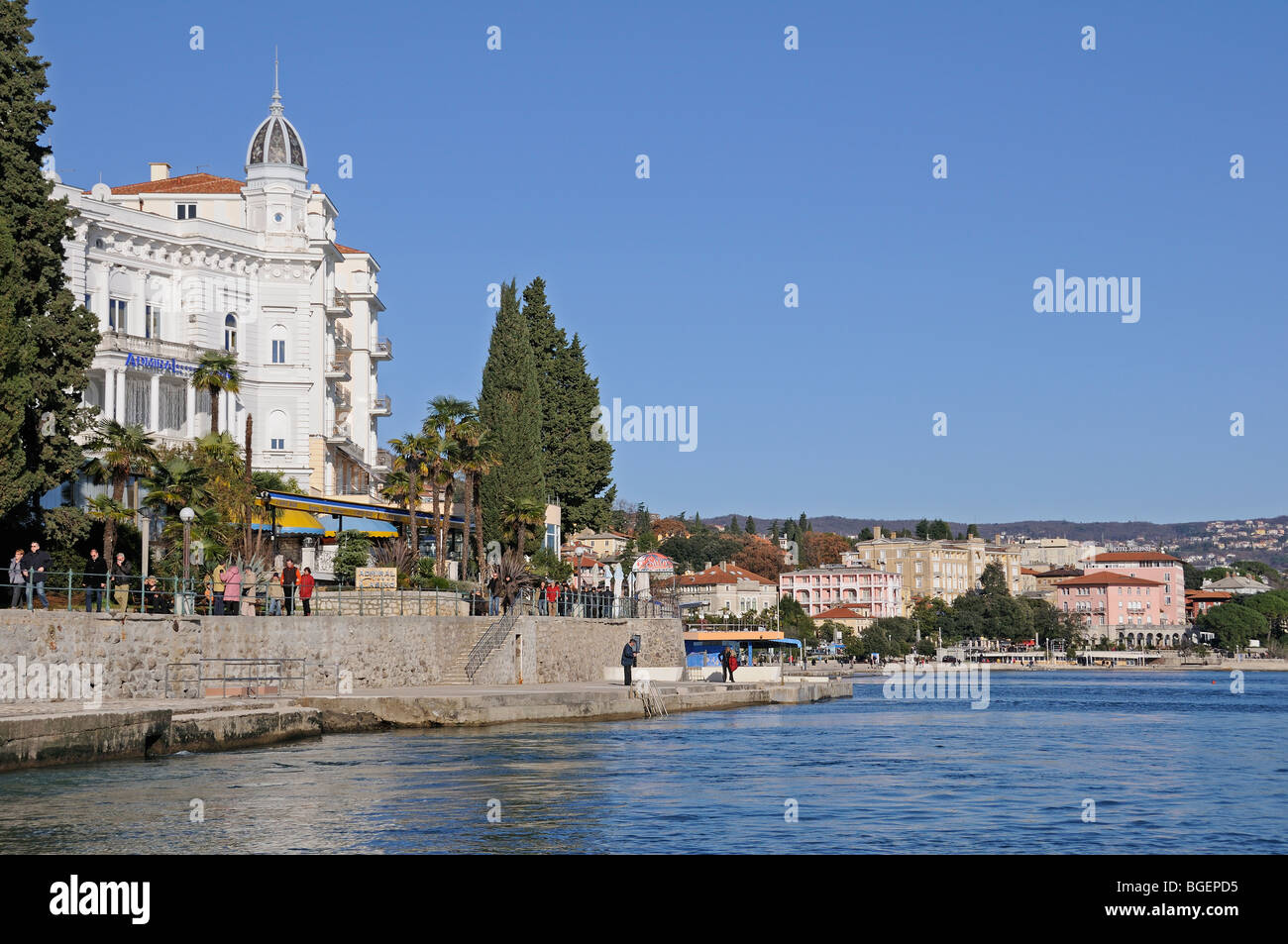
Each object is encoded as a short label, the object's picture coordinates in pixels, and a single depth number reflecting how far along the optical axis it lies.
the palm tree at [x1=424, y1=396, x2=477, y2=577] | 50.94
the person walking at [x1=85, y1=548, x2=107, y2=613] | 31.05
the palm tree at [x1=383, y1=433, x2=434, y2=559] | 49.75
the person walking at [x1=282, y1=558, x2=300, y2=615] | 35.81
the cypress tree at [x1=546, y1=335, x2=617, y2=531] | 66.12
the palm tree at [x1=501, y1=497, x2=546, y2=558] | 52.88
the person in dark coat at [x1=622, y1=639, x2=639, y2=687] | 41.72
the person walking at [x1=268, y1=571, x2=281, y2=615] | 35.19
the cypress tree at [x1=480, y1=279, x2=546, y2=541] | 56.31
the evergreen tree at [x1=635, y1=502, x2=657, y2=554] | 165.88
